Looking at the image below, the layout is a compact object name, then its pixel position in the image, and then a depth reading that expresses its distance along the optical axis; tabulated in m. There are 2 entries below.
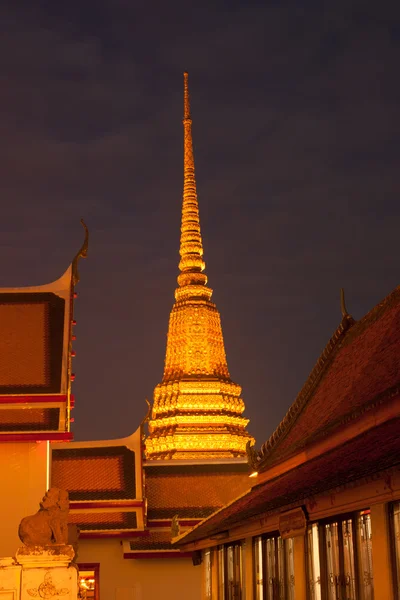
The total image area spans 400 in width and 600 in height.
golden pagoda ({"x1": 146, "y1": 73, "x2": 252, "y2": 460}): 43.78
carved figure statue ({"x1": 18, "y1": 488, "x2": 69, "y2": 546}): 12.83
